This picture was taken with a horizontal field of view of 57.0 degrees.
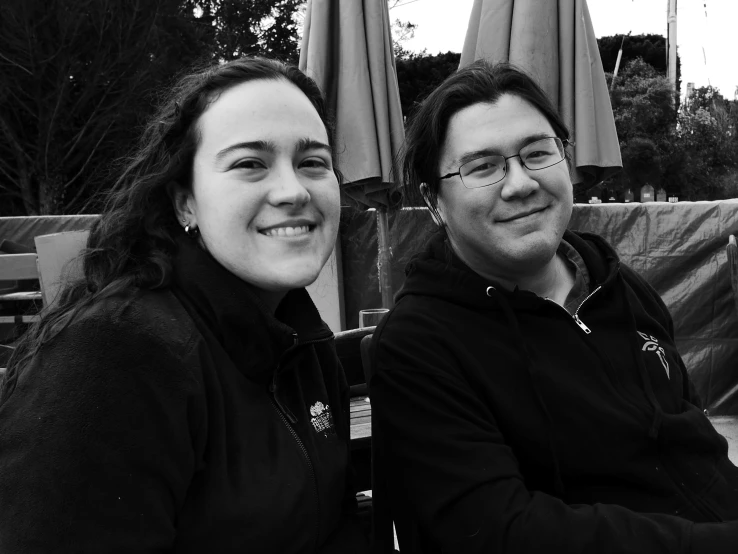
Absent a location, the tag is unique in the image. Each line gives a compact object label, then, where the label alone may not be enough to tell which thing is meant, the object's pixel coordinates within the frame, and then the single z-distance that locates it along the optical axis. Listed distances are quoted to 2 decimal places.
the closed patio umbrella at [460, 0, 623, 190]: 3.54
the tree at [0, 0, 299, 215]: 11.47
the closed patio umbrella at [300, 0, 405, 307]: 3.83
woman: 1.05
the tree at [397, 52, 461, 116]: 18.35
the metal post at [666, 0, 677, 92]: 19.09
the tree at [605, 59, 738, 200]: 16.88
